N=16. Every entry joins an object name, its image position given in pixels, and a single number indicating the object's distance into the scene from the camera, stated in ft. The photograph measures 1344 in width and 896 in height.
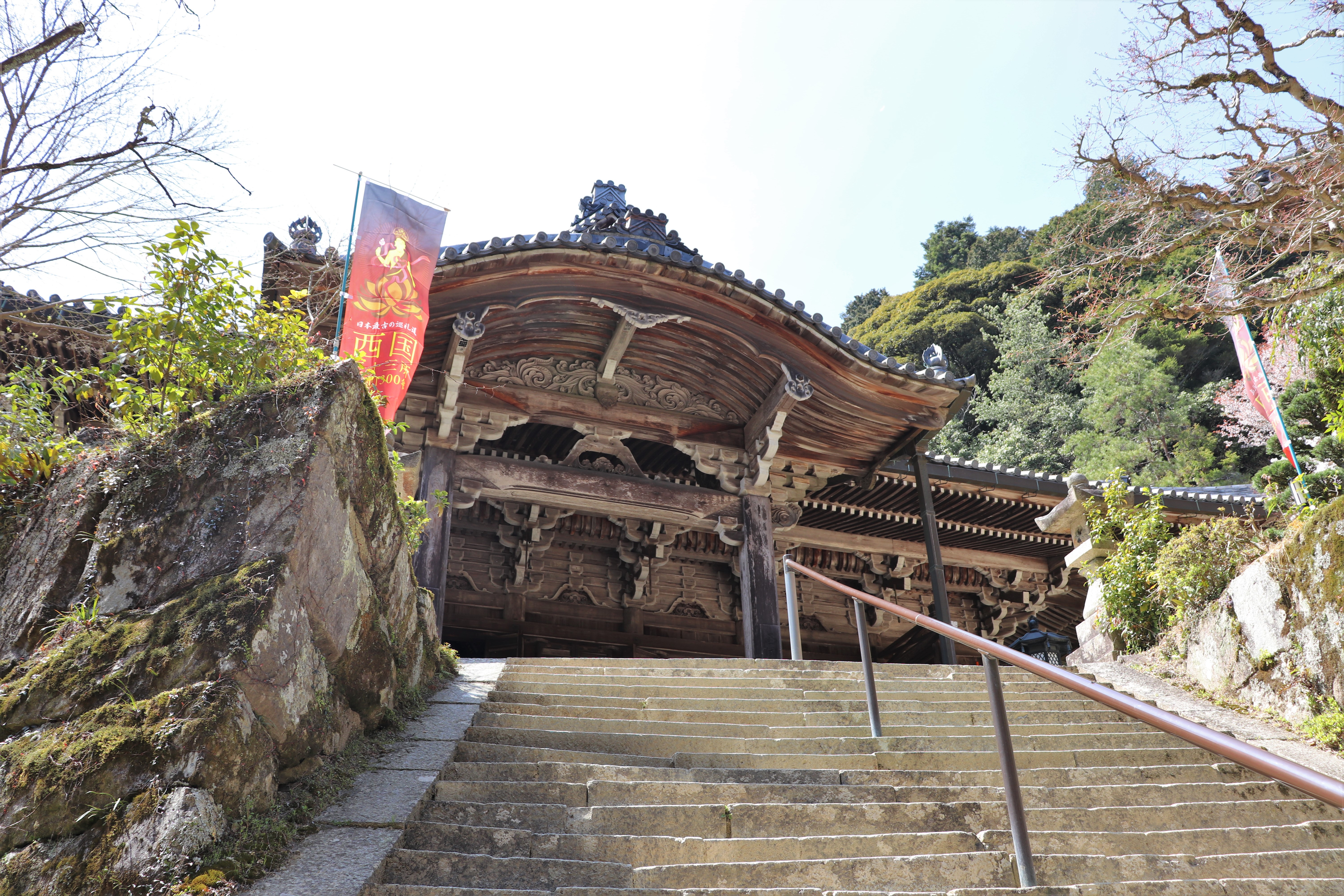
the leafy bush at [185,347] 13.02
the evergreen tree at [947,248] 121.39
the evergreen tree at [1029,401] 83.30
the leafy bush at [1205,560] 21.54
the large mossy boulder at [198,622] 8.81
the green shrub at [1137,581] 23.35
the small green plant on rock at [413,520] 17.33
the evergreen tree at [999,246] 115.96
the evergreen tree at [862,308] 120.78
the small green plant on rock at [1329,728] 16.89
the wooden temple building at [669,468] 27.04
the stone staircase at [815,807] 9.62
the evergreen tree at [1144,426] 71.97
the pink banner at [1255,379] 34.04
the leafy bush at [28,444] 12.57
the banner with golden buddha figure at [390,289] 20.06
